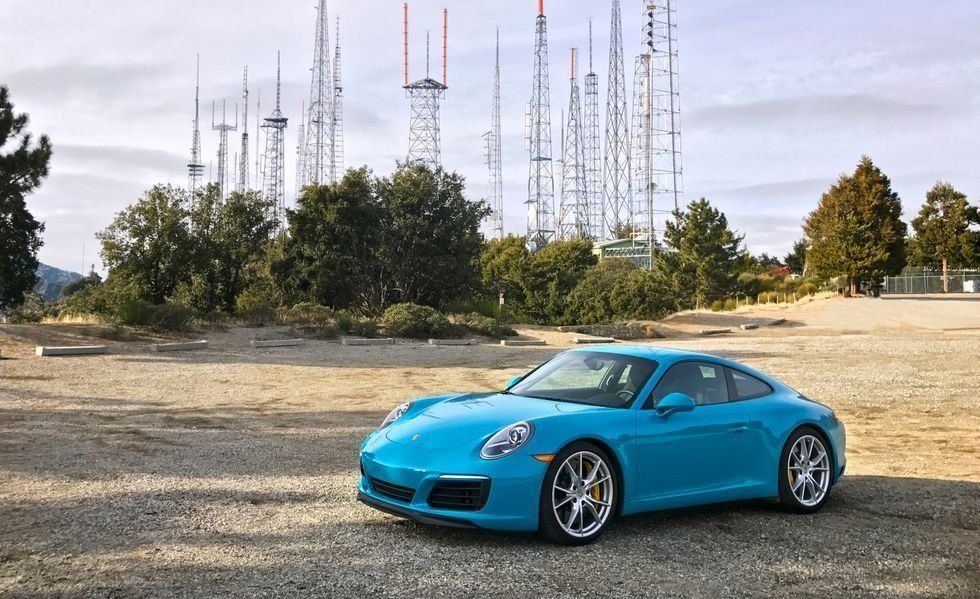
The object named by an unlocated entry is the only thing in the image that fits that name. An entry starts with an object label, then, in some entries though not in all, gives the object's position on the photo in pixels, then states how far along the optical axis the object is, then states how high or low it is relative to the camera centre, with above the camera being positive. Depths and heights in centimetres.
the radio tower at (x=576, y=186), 8856 +1393
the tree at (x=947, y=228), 6706 +699
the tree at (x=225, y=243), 3206 +268
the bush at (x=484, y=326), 3284 -64
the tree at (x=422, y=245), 4069 +322
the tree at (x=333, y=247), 3800 +295
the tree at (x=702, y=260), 5797 +364
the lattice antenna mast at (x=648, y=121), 6097 +1422
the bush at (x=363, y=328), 3004 -67
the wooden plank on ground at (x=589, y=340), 3135 -112
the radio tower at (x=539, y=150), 7331 +1538
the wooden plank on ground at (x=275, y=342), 2591 -106
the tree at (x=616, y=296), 6006 +110
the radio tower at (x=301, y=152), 8692 +1708
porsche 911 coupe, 564 -102
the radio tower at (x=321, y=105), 6131 +1576
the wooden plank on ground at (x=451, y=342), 2944 -114
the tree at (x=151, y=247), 2988 +226
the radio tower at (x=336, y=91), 7325 +2055
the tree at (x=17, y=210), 2395 +330
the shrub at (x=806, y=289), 5957 +165
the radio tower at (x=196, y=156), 8022 +1789
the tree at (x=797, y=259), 9896 +658
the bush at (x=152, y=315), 2614 -21
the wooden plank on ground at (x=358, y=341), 2805 -107
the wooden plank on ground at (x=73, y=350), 2120 -110
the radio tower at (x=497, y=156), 9198 +1845
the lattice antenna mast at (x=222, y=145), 10169 +2091
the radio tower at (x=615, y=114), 7619 +1974
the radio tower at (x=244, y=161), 9464 +1738
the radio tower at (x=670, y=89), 6084 +1642
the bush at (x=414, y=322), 3070 -46
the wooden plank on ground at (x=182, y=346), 2308 -107
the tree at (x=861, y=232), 5725 +572
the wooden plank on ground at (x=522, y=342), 3086 -120
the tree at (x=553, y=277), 6962 +291
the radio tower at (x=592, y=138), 8825 +1876
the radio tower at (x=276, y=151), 8565 +1705
